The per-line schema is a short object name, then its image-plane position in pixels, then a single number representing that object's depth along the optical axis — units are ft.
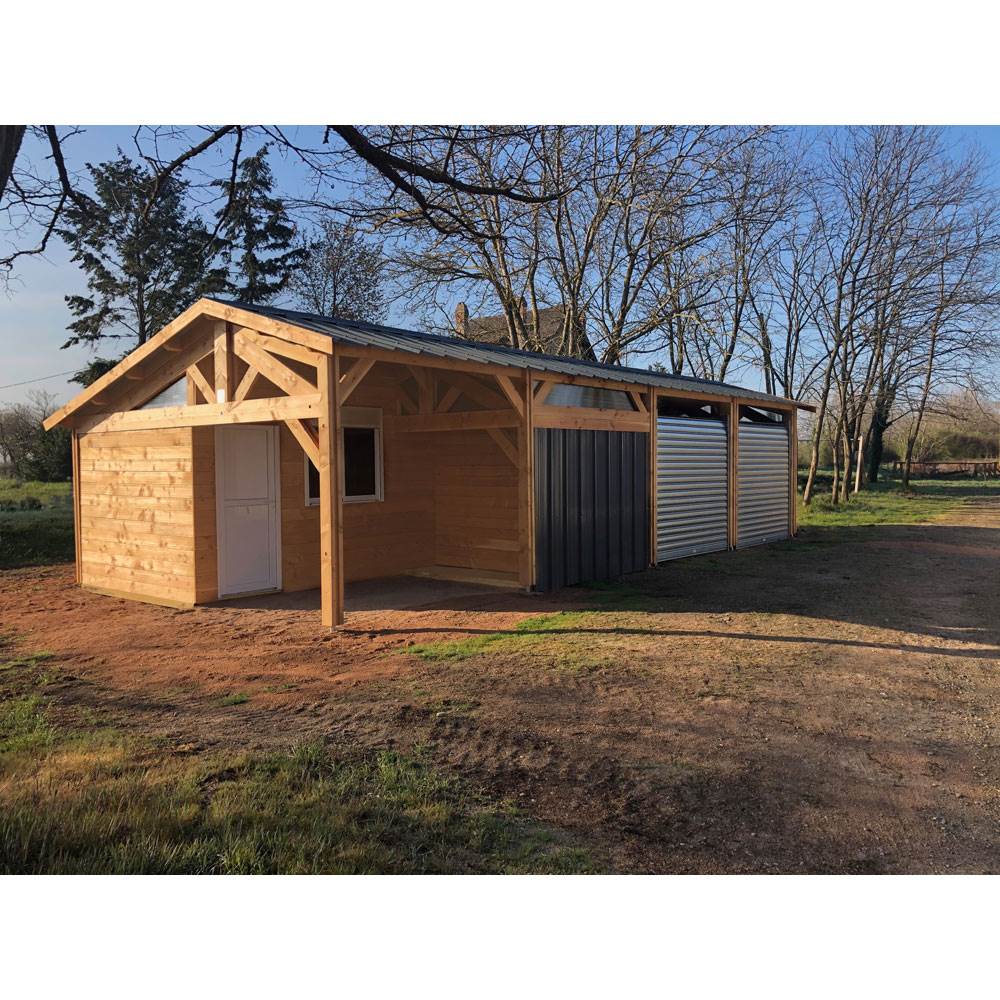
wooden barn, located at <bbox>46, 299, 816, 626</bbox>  27.35
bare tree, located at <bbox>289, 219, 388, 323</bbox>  82.23
